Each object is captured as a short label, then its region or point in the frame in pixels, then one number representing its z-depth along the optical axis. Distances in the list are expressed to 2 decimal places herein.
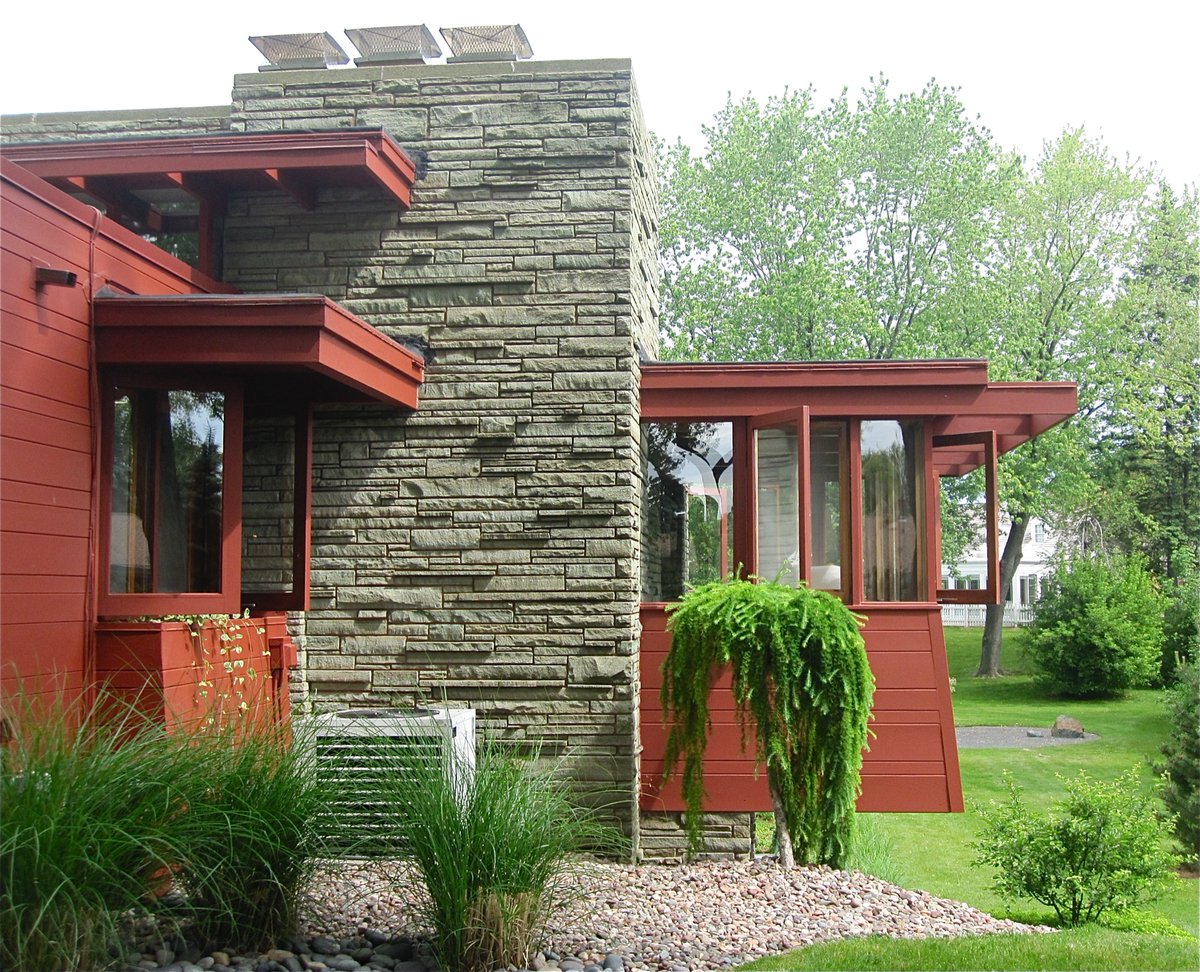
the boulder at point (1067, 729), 17.98
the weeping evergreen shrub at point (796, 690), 6.25
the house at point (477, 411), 6.64
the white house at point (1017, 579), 30.10
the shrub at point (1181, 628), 19.16
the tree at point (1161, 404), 22.31
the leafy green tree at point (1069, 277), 21.69
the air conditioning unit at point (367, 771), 4.28
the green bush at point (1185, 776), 11.42
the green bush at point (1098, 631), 19.77
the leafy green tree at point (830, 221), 20.70
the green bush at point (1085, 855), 7.86
